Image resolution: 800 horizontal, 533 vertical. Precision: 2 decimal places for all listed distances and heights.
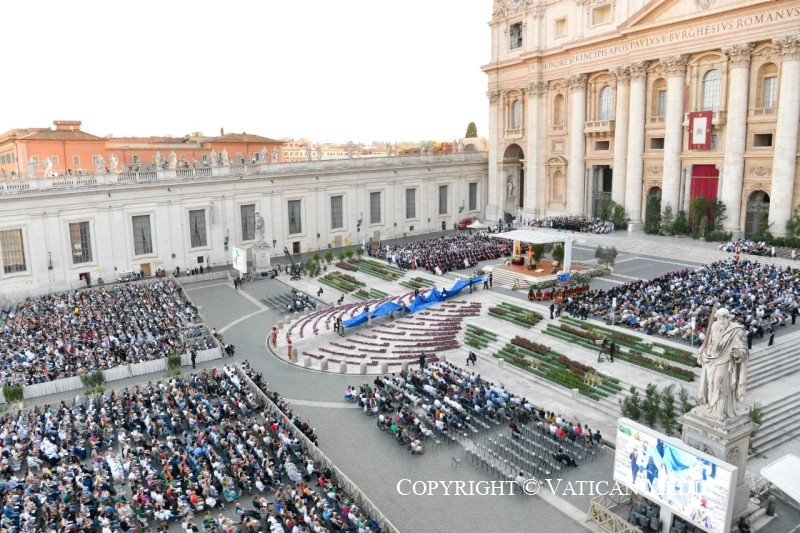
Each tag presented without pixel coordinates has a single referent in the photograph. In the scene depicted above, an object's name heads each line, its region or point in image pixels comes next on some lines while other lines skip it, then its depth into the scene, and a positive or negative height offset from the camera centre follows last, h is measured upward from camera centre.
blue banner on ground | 37.72 -8.80
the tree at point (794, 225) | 46.08 -5.12
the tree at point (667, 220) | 54.81 -5.42
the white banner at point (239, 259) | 49.72 -7.37
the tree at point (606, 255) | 43.75 -6.67
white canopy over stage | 42.09 -5.28
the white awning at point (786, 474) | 16.41 -8.48
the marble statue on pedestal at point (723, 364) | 16.48 -5.46
